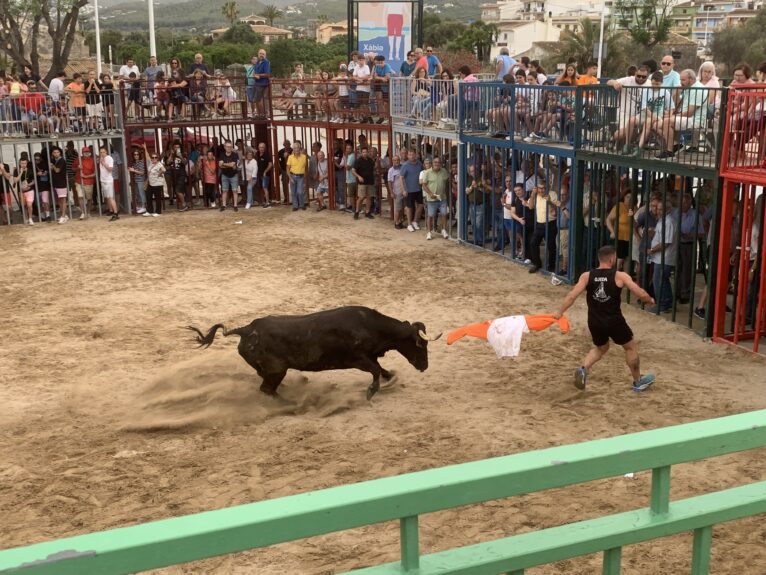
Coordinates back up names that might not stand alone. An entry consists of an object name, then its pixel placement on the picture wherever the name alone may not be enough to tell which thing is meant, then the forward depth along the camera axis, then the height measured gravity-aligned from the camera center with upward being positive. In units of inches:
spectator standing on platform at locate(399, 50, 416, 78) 923.4 -2.1
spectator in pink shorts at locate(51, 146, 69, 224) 895.1 -103.0
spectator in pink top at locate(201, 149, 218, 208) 962.7 -104.9
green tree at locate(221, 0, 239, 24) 5805.6 +348.8
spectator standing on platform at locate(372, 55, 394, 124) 917.2 -27.2
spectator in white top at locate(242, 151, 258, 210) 955.3 -107.6
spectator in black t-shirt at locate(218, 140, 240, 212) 943.7 -106.0
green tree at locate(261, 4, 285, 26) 6604.8 +370.0
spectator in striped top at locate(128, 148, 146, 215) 936.9 -109.3
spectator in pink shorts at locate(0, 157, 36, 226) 884.0 -105.4
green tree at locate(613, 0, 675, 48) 2956.4 +133.4
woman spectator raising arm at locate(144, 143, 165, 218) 930.1 -114.8
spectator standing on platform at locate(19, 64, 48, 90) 984.3 -10.5
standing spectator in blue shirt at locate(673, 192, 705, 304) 519.5 -97.6
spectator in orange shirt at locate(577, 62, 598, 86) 699.4 -12.4
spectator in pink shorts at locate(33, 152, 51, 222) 894.4 -103.7
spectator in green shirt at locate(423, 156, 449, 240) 787.4 -107.4
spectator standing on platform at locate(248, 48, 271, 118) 1002.7 -19.3
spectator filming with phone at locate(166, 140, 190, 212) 952.9 -107.7
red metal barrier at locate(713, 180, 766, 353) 468.1 -101.5
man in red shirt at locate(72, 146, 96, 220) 912.3 -102.9
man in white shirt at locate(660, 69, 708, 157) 500.1 -27.8
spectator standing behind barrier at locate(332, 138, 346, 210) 930.9 -106.6
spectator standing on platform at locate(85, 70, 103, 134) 932.0 -37.1
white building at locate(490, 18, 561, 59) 4530.8 +137.2
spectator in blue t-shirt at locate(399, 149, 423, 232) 819.4 -104.0
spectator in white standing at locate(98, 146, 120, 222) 909.8 -108.4
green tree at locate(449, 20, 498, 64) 3481.8 +85.2
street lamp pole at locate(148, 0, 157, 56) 1333.9 +59.1
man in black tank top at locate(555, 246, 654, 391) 391.2 -101.4
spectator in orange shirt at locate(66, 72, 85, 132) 919.7 -34.7
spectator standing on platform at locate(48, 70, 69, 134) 906.1 -36.8
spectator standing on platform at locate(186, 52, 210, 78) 991.5 -0.2
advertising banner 1079.0 +39.9
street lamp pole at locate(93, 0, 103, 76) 1759.8 +66.2
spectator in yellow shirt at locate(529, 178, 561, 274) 644.1 -110.8
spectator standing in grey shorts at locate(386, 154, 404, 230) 831.7 -110.0
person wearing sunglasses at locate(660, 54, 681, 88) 549.0 -8.7
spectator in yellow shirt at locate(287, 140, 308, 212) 936.9 -107.8
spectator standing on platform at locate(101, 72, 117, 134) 942.4 -40.1
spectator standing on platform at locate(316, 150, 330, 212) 940.6 -114.7
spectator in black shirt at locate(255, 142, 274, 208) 985.5 -109.3
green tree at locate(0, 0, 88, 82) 1736.0 +84.4
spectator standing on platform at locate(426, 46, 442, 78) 895.1 -1.4
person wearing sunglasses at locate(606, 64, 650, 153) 550.6 -26.7
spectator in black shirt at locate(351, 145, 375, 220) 883.4 -106.7
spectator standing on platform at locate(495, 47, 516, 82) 795.5 -2.0
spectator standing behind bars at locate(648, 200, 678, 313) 524.7 -108.1
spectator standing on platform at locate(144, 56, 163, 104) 959.4 -9.9
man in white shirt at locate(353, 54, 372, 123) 933.2 -27.4
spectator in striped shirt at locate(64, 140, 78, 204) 919.7 -88.8
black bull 388.8 -115.2
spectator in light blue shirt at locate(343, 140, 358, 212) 899.4 -107.5
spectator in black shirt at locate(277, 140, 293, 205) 979.9 -106.7
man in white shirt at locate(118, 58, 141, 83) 990.6 -2.3
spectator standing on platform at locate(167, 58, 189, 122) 959.0 -27.6
